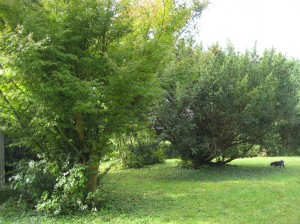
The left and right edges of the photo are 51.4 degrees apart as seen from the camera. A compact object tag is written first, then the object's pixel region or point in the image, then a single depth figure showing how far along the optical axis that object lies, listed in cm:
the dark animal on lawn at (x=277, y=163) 1128
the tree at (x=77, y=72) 482
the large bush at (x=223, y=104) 945
